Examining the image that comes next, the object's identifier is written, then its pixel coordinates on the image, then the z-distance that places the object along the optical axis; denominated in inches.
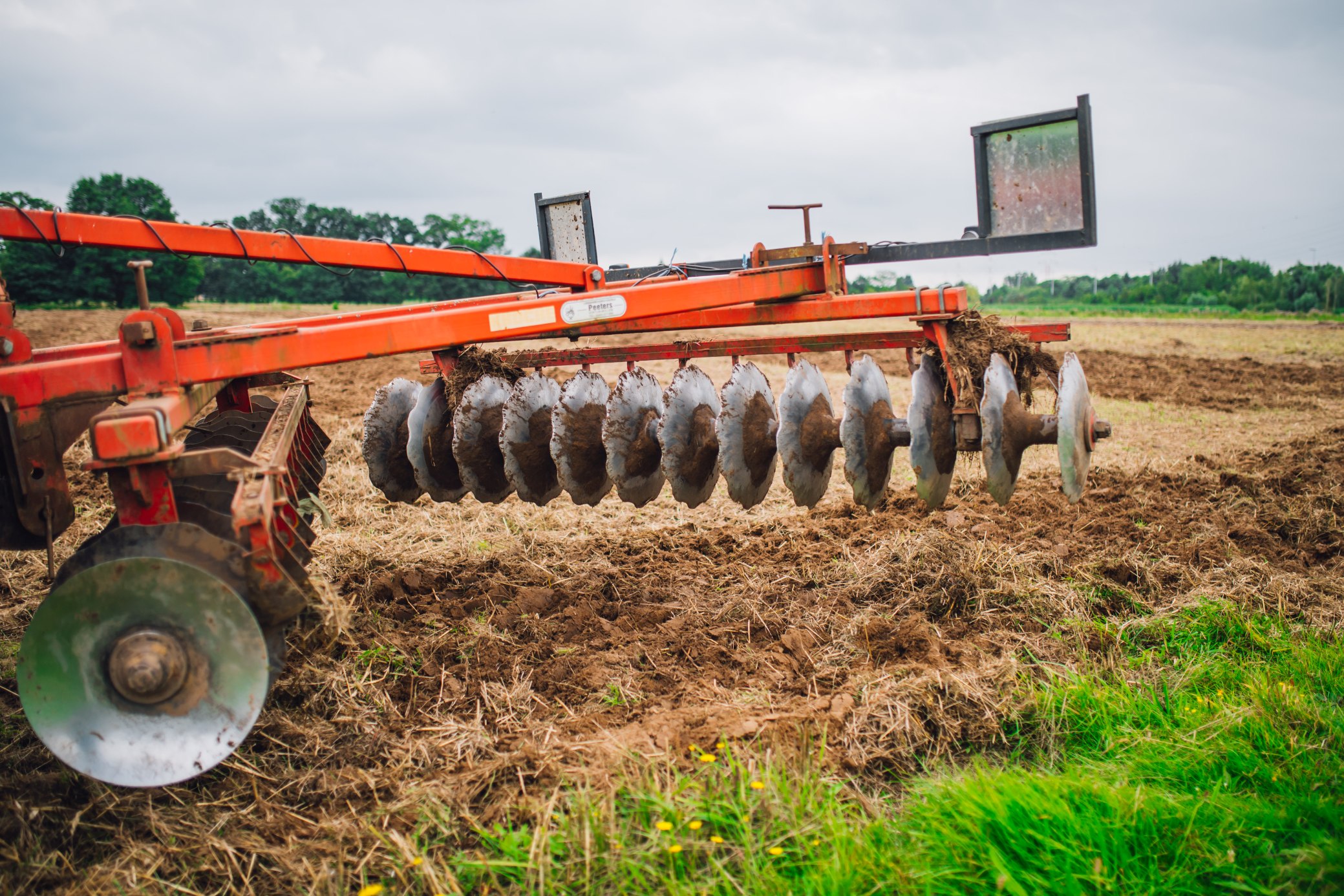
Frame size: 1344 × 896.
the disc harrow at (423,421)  98.2
